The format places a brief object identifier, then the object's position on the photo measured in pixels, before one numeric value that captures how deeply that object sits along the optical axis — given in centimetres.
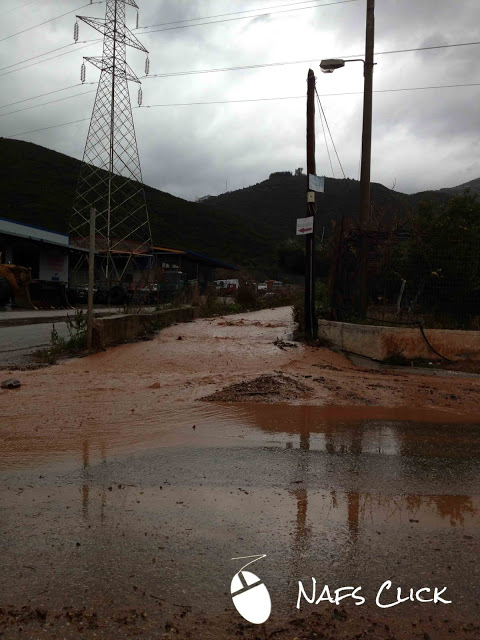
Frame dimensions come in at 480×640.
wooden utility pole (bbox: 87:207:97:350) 988
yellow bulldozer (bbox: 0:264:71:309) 2412
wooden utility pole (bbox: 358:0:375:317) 1373
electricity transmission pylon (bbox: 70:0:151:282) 3419
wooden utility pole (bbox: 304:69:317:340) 1280
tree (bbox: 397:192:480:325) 1080
